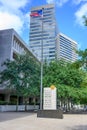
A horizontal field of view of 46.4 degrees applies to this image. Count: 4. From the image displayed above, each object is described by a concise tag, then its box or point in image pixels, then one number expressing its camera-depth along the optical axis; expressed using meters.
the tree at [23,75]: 15.43
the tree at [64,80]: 14.38
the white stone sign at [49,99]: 9.63
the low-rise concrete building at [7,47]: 18.88
